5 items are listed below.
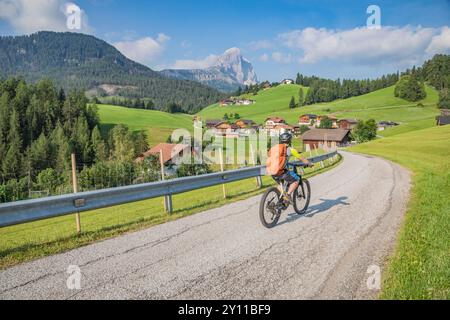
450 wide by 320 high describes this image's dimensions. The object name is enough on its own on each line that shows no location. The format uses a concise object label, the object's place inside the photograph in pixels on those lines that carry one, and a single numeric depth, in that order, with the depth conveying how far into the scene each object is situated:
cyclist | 8.11
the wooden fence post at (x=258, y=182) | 14.56
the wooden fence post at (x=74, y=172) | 8.34
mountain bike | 7.66
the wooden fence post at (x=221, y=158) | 12.73
